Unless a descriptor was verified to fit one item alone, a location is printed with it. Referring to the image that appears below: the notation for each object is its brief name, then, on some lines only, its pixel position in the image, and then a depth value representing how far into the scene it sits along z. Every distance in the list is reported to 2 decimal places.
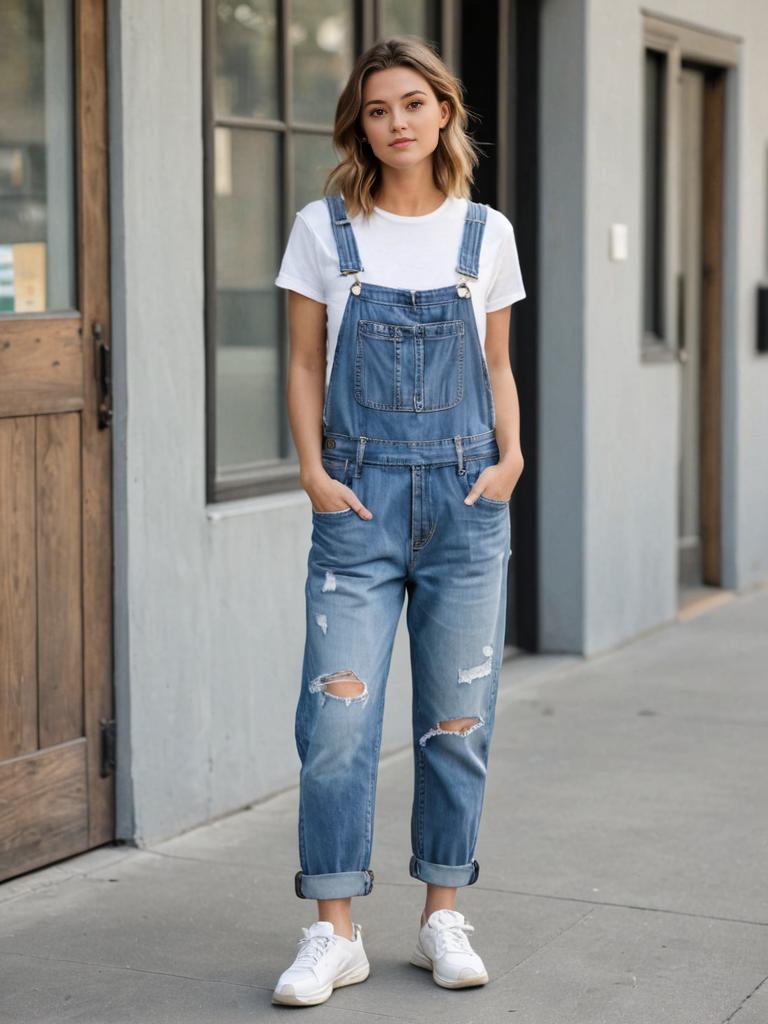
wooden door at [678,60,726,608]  13.72
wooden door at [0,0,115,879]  6.57
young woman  5.29
